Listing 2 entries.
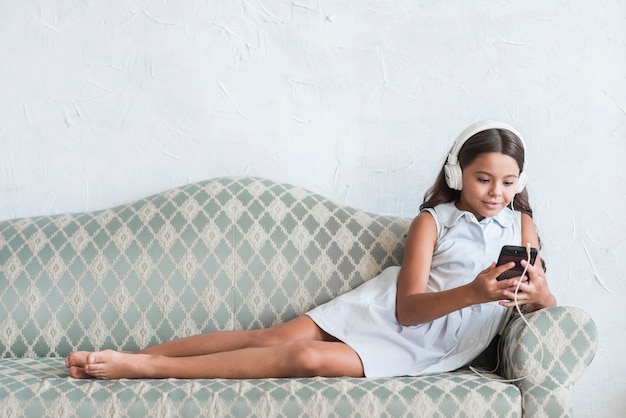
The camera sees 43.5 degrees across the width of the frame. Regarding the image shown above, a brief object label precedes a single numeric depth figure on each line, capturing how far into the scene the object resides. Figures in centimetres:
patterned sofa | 268
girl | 220
